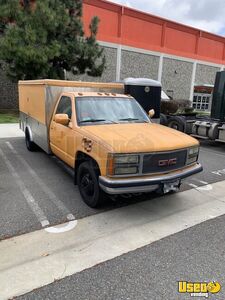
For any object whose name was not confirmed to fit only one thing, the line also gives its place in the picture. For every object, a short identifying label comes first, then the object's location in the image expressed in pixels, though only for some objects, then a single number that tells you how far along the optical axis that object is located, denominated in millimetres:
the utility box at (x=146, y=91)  10289
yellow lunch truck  3789
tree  13312
